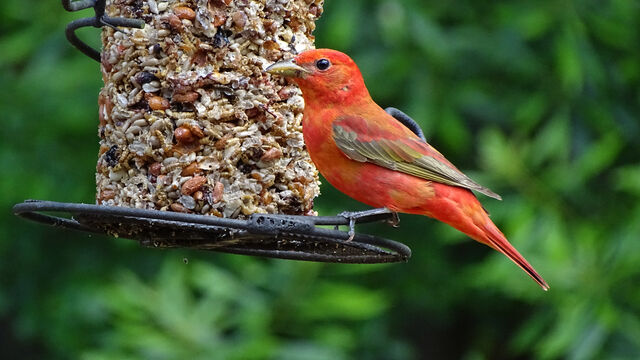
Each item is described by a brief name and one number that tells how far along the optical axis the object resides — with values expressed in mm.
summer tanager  8594
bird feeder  8109
